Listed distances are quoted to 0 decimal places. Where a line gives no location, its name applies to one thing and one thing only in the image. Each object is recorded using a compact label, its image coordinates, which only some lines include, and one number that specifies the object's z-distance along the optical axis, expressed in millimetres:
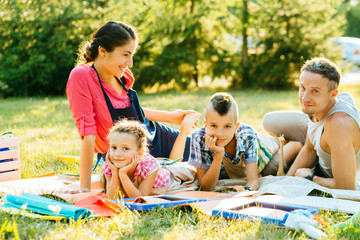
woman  3669
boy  3549
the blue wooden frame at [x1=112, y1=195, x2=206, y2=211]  3049
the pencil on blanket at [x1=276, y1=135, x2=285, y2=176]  4078
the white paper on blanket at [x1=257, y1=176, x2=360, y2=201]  3391
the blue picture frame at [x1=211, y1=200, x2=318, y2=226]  2814
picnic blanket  3432
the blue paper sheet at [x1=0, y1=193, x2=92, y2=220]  2836
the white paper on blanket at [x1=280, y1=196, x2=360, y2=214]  3062
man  3516
